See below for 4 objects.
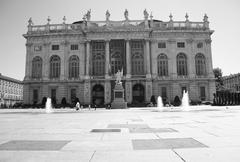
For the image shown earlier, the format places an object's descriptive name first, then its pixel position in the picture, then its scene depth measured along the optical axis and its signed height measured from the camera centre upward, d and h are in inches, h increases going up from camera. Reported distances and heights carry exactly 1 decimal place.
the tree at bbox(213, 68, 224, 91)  3300.4 +276.9
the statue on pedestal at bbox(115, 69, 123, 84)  1740.5 +143.8
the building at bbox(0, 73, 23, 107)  3421.8 +115.3
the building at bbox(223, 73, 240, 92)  3690.9 +220.9
